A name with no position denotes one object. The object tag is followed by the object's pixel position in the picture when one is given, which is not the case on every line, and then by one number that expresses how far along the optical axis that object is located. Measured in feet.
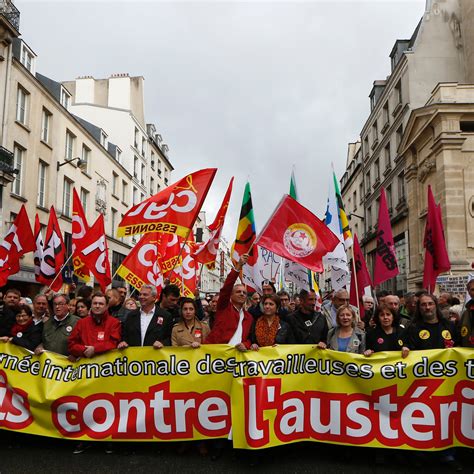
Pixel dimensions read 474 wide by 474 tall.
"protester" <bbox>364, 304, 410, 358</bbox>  16.44
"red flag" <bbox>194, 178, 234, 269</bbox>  25.20
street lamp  78.43
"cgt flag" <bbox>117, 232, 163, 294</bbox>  26.35
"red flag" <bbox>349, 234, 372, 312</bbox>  24.43
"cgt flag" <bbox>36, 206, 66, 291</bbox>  30.89
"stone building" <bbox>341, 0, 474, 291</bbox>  86.89
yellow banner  15.33
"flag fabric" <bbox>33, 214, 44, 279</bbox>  31.43
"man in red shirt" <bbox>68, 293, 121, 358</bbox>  16.71
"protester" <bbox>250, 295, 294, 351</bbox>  16.96
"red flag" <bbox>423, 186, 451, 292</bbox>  22.99
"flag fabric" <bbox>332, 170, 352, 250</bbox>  25.67
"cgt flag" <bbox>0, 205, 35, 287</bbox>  26.63
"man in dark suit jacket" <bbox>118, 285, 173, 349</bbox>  17.57
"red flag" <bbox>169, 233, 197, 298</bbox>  32.15
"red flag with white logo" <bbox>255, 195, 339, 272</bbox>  20.01
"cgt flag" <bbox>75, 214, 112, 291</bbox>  29.86
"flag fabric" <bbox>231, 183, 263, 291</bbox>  26.81
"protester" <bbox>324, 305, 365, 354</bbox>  16.58
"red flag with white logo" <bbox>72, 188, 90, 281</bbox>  29.76
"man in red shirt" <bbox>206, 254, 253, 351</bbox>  17.24
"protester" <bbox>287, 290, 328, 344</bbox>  18.07
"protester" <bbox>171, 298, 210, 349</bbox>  17.46
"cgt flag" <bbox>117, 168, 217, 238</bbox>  22.38
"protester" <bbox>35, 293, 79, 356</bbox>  18.04
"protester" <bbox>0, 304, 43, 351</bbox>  17.69
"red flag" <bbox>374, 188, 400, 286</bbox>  23.89
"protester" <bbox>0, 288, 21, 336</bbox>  19.80
